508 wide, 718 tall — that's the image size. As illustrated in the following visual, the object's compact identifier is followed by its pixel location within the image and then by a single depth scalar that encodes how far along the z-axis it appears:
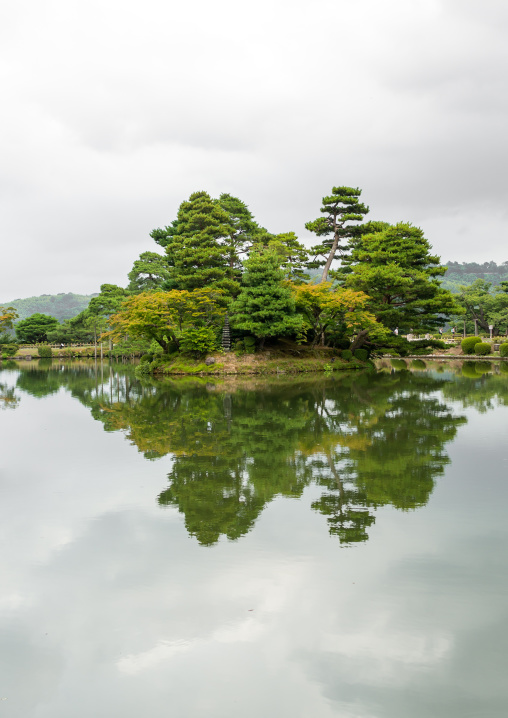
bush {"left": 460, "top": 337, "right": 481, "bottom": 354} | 44.72
